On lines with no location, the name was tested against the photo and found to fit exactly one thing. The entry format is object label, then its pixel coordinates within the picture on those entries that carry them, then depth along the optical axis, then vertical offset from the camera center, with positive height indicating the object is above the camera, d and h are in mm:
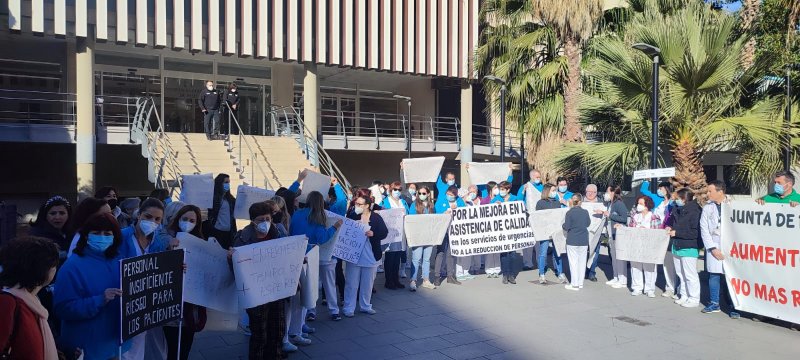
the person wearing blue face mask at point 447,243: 10477 -1139
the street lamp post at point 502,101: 16438 +2053
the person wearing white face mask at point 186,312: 5340 -1172
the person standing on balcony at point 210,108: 16875 +1913
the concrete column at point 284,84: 23000 +3467
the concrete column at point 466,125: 23906 +1985
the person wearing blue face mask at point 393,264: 9812 -1414
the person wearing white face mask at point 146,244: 4645 -532
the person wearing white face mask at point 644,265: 9430 -1377
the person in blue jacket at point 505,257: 10601 -1417
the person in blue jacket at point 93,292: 3922 -738
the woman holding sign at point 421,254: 9945 -1264
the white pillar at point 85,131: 16828 +1279
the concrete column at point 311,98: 20609 +2627
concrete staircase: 15375 +469
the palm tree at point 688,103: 10812 +1367
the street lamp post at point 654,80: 10453 +1631
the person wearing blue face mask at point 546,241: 10531 -1135
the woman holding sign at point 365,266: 8148 -1174
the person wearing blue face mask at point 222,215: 8227 -521
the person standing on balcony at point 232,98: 18469 +2371
